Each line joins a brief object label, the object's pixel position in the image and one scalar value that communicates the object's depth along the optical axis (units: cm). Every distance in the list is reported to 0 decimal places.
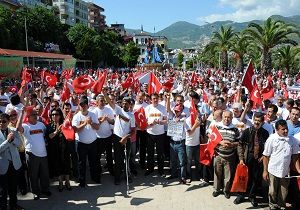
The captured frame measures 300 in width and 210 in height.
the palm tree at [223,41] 2891
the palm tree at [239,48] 2534
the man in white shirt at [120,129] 520
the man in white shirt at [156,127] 550
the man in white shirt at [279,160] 387
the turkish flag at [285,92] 793
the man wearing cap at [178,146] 521
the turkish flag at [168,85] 739
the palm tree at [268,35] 2026
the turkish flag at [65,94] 679
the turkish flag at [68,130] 494
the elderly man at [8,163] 396
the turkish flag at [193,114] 511
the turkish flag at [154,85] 688
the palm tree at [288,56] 2394
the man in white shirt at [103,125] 535
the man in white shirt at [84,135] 500
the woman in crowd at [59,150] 494
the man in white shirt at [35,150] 453
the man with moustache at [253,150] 425
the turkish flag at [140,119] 555
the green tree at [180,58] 7824
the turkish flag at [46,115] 514
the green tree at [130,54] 5092
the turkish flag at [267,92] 678
